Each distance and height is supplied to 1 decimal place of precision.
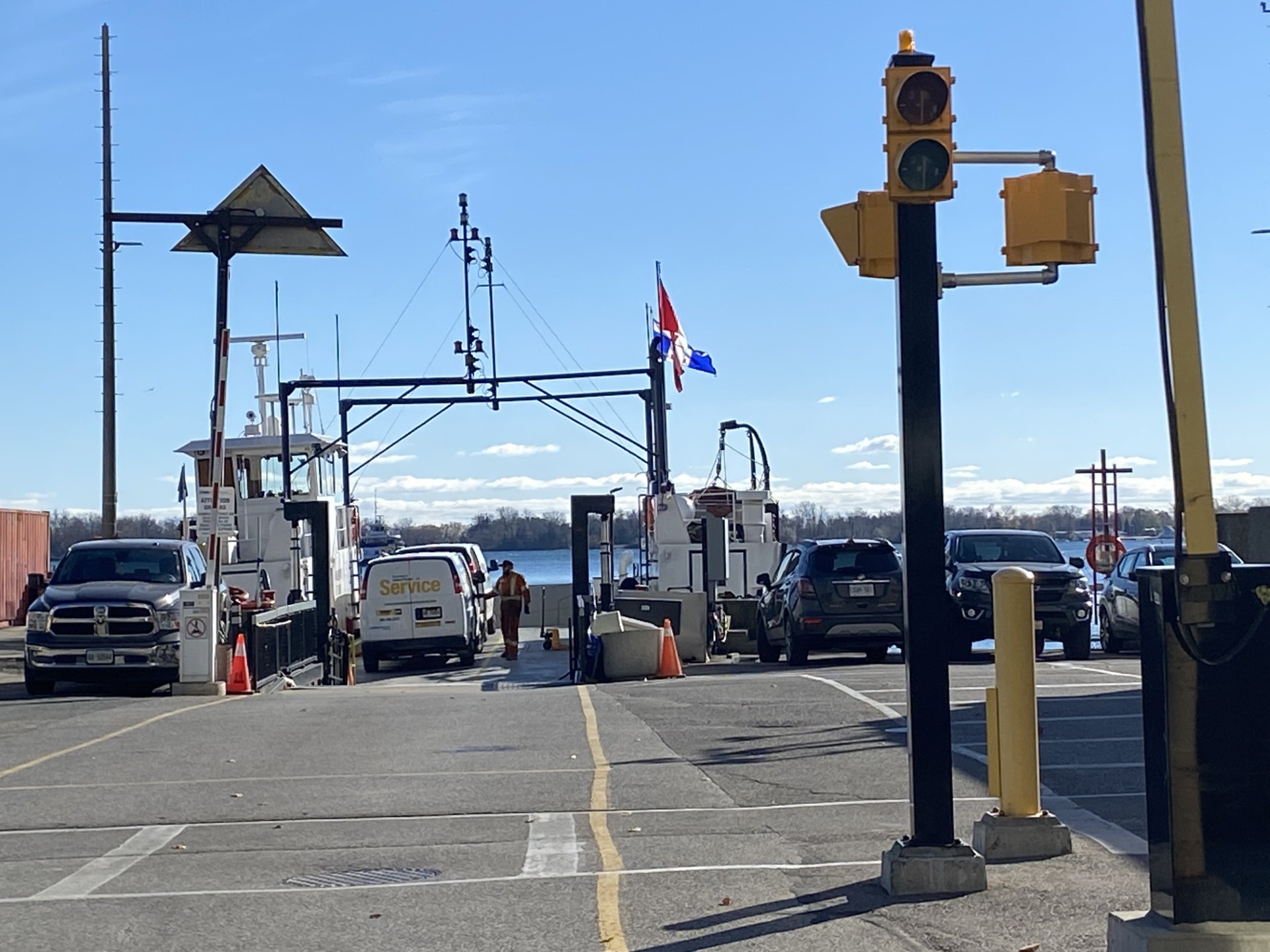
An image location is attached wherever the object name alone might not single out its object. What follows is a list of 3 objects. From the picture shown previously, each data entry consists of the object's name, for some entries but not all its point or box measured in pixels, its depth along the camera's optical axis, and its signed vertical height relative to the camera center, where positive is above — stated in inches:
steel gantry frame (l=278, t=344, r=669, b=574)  1378.0 +155.7
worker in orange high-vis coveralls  1179.9 -23.8
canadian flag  1418.6 +211.2
